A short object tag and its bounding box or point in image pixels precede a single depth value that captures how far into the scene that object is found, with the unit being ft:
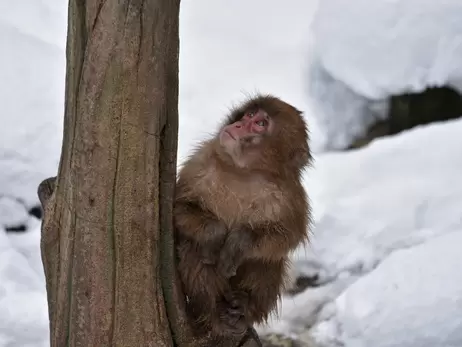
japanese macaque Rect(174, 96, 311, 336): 19.51
